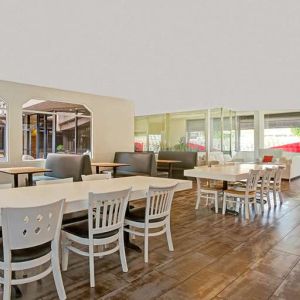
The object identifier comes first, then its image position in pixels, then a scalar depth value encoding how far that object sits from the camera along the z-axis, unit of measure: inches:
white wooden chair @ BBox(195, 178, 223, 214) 193.5
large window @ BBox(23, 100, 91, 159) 278.2
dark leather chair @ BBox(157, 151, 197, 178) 344.5
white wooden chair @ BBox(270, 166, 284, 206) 212.7
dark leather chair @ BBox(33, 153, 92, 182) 235.8
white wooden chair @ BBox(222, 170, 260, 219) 178.7
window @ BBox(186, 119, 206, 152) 418.6
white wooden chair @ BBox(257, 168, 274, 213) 196.2
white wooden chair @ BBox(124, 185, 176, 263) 107.0
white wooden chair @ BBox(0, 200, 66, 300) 67.8
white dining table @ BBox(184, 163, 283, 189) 172.6
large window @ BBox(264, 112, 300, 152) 486.9
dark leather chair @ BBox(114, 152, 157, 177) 282.8
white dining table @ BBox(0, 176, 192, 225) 85.0
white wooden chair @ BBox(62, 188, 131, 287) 88.3
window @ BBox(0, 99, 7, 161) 251.0
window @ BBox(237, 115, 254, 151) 513.7
